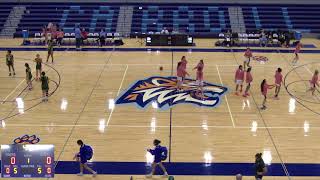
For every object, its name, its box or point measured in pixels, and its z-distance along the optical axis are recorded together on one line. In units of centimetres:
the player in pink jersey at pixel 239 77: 2120
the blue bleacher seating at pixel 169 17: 3572
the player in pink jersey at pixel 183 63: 2200
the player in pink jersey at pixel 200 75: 2134
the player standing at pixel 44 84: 2044
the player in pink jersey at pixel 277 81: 2058
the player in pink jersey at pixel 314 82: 2119
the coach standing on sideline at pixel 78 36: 3033
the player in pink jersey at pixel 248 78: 2095
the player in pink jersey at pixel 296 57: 2678
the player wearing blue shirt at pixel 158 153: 1400
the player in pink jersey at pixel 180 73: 2175
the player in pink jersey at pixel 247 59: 2515
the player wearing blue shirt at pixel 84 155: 1402
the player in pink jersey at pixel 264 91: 1950
